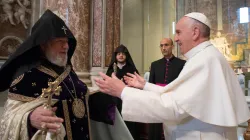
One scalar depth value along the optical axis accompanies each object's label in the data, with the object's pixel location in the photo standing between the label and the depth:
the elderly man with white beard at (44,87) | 1.85
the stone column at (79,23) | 5.75
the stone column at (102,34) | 6.11
